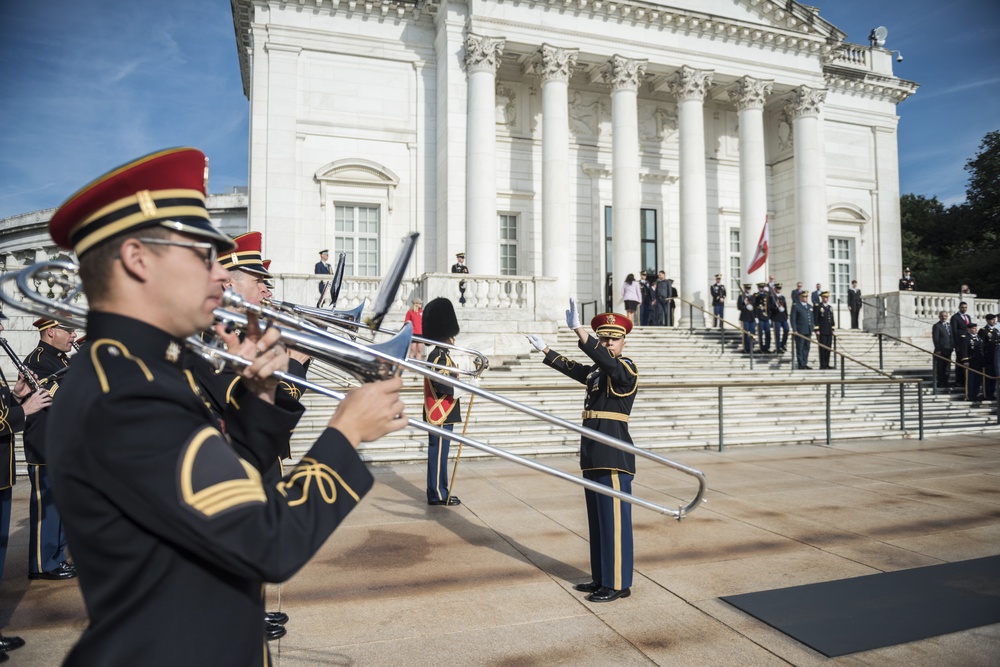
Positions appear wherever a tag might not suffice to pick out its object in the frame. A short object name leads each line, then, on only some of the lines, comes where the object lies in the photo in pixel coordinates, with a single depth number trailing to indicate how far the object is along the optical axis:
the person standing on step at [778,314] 19.77
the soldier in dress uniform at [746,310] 20.61
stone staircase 12.07
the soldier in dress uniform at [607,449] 5.00
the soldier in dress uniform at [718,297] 23.67
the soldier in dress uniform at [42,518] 5.54
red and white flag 22.88
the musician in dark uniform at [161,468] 1.53
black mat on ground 4.24
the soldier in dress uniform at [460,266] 19.94
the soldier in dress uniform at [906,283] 26.61
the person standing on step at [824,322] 20.20
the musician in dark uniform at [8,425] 5.03
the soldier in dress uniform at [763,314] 20.06
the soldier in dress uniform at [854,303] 25.38
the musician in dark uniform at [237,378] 2.43
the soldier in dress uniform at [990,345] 17.52
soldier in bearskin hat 7.12
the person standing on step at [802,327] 18.89
